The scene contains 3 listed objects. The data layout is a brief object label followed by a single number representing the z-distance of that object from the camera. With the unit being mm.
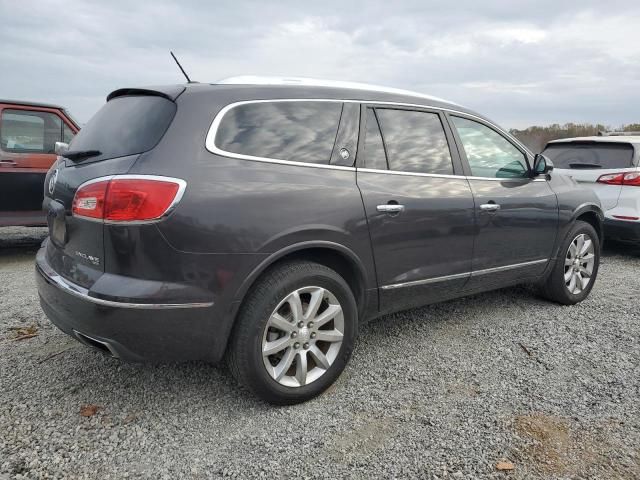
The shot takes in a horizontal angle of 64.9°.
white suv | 6082
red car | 5934
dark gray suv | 2281
